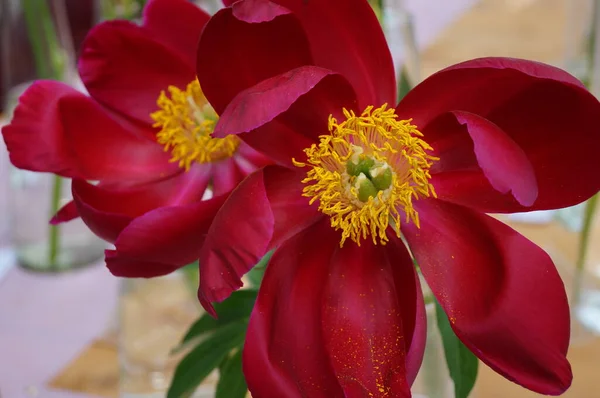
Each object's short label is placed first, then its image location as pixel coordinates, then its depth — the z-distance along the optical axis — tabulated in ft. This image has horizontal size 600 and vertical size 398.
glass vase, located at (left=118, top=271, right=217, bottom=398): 2.74
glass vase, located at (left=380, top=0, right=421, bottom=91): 2.60
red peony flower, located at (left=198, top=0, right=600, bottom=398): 1.96
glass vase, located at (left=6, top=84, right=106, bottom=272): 3.74
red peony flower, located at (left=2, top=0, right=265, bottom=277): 2.16
